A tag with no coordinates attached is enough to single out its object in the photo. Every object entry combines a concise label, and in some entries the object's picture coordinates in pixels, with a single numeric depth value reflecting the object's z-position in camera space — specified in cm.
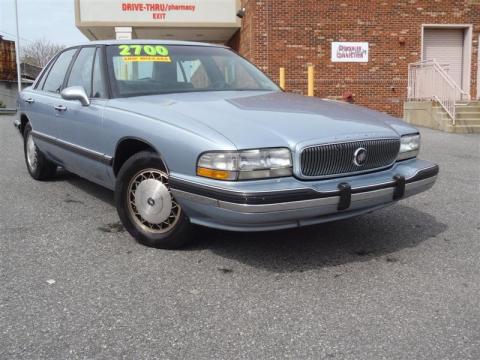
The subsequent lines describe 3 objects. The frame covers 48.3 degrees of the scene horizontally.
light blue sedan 323
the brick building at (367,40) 1772
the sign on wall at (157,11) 1992
